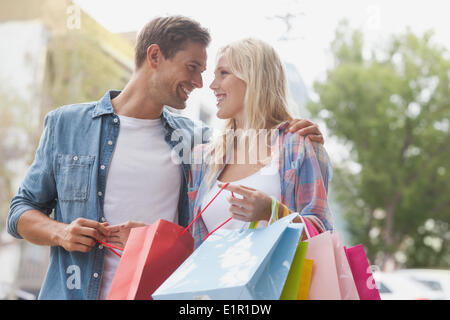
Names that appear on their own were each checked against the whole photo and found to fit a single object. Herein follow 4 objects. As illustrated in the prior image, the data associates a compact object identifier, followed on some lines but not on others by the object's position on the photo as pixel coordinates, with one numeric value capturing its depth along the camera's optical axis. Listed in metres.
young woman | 2.63
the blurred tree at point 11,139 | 10.26
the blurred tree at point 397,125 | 15.49
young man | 2.70
